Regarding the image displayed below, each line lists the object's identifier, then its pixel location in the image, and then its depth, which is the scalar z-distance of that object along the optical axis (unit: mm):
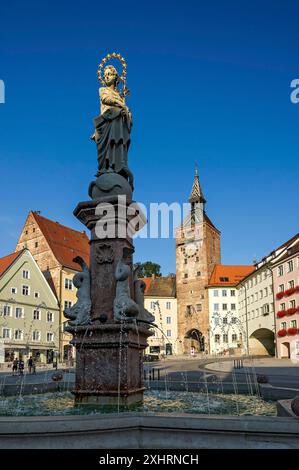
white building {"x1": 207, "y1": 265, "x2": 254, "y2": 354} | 64438
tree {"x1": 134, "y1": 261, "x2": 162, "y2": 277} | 84656
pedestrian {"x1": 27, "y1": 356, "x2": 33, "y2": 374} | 26941
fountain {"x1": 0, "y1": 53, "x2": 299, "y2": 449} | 4348
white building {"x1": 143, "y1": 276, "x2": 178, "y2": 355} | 67625
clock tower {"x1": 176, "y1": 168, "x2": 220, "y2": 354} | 67812
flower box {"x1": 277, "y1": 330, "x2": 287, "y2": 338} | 44775
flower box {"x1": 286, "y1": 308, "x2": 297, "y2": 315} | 42906
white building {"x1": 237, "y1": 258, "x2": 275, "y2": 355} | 51125
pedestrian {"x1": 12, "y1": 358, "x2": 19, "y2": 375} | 28828
